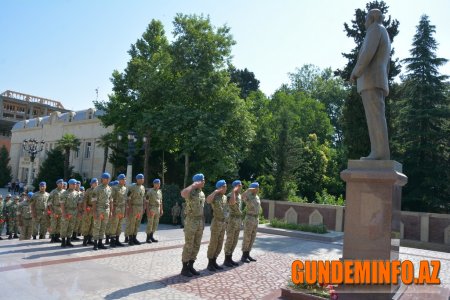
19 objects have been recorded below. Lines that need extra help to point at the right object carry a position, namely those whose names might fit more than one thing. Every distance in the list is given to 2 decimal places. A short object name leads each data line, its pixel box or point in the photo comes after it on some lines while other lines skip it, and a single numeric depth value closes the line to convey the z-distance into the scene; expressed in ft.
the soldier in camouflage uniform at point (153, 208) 39.60
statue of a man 21.12
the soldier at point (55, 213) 37.99
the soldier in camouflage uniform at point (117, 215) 36.73
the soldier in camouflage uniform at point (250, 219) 32.37
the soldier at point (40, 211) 40.22
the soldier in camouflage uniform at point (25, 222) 40.78
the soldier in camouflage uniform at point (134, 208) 37.96
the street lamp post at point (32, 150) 99.60
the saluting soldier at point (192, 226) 26.35
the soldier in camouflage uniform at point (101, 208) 34.60
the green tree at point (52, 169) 122.11
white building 146.00
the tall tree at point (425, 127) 72.02
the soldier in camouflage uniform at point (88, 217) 36.52
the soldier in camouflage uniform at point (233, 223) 30.23
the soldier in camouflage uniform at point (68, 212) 35.27
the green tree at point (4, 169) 184.24
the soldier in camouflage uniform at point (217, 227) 28.30
